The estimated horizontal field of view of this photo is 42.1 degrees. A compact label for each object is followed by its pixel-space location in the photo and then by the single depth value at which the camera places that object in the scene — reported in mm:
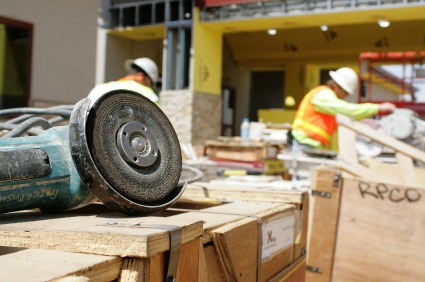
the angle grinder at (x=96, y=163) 1549
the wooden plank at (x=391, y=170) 4145
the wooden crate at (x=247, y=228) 1702
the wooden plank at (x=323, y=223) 3615
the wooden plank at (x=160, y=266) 1234
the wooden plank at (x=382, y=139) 3680
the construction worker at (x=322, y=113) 6527
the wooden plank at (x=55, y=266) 1058
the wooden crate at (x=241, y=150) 7895
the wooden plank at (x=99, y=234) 1226
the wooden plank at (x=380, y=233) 3408
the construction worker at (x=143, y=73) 5684
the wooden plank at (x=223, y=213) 1675
